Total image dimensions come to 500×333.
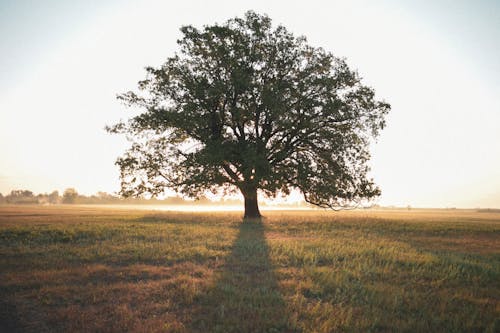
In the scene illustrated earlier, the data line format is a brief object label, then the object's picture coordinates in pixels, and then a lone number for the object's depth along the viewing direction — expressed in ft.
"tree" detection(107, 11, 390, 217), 84.64
